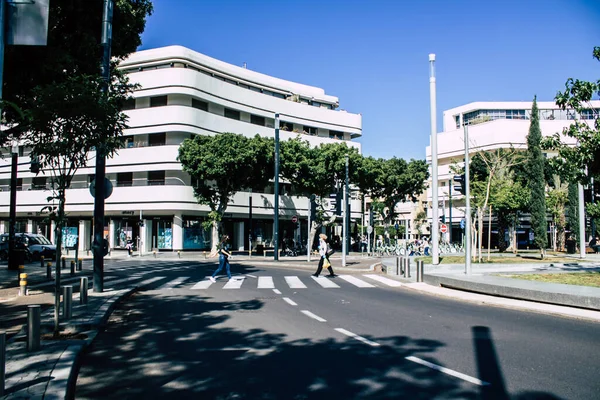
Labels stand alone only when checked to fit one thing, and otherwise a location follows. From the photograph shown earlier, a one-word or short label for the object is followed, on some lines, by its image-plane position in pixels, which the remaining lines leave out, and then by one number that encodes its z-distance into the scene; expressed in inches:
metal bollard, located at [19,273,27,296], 513.3
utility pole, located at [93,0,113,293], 502.6
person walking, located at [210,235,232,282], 685.3
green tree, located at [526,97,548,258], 1520.7
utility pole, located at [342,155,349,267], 1030.4
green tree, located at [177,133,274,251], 1432.1
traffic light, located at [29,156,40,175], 322.0
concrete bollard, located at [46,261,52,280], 697.3
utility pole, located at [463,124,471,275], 665.6
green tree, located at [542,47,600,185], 609.6
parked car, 1230.7
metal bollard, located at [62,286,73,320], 349.7
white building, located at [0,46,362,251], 1694.1
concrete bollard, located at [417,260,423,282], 685.9
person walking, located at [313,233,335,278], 777.4
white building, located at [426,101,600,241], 2336.4
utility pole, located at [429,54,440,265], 850.3
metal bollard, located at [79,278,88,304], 422.0
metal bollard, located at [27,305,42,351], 253.9
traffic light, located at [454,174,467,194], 714.8
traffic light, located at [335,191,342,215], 1130.0
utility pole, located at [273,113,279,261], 1246.3
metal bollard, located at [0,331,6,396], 182.5
